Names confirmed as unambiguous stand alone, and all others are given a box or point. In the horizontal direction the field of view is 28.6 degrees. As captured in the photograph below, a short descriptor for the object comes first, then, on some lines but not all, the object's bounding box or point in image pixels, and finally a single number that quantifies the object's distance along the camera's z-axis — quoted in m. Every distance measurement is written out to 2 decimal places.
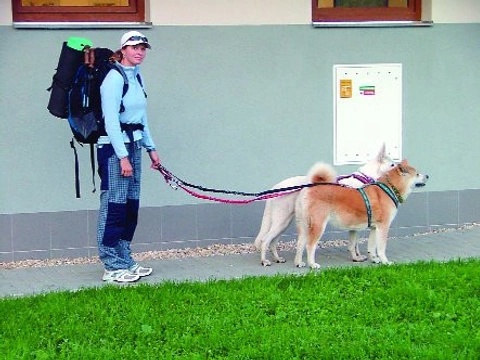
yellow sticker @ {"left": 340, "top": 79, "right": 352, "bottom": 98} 10.55
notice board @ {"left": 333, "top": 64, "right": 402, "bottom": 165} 10.58
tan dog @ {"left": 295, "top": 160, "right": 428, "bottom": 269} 8.95
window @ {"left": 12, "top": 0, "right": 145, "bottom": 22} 9.65
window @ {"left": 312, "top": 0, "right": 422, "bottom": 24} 10.59
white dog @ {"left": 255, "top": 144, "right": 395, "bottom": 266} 9.17
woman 8.20
